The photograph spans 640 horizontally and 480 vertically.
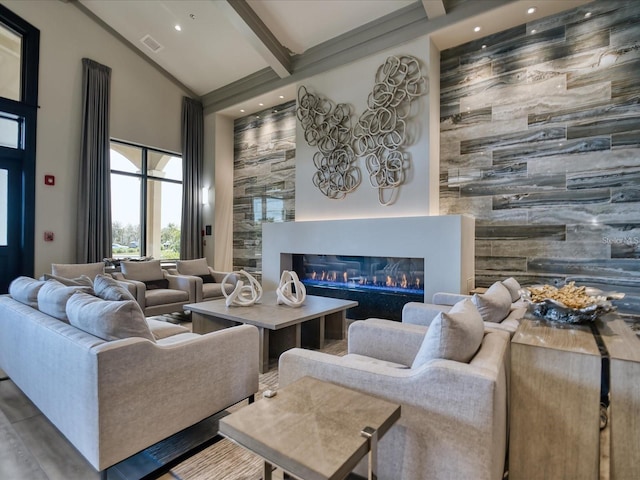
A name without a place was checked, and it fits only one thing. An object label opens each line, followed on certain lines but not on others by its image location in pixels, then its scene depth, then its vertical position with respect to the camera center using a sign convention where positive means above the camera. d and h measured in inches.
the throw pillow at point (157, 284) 198.1 -26.9
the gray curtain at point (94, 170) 209.2 +45.0
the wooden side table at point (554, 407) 51.7 -27.2
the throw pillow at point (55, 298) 80.7 -14.9
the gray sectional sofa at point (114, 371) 60.4 -28.2
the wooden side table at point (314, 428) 38.6 -25.4
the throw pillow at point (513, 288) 111.1 -16.0
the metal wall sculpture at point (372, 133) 177.9 +63.7
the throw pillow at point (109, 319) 67.2 -16.7
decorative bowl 65.5 -12.7
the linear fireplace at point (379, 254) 158.6 -7.6
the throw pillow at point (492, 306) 83.2 -16.5
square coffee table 116.2 -29.8
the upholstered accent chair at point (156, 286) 175.6 -27.5
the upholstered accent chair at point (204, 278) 198.1 -24.8
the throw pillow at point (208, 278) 224.8 -26.1
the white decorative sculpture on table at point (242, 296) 134.3 -23.4
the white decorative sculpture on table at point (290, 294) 136.0 -22.6
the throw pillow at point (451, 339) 56.4 -17.3
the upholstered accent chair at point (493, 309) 83.1 -20.4
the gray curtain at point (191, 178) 269.5 +51.3
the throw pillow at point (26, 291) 93.4 -15.0
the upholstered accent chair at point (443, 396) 47.9 -25.0
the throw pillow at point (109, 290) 81.7 -12.9
